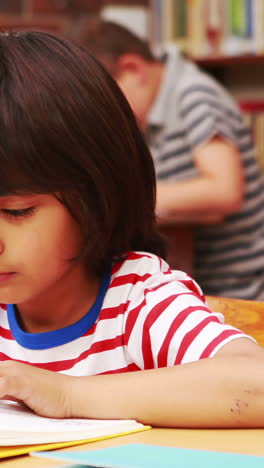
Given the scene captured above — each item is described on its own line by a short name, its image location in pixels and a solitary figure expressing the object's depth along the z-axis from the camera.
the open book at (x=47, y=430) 1.25
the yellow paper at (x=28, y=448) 1.25
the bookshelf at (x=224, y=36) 3.17
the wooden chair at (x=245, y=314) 1.50
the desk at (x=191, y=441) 1.24
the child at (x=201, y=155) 2.41
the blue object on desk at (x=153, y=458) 1.20
